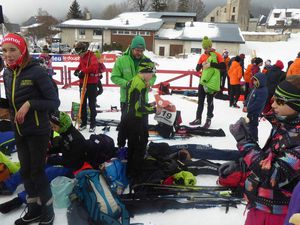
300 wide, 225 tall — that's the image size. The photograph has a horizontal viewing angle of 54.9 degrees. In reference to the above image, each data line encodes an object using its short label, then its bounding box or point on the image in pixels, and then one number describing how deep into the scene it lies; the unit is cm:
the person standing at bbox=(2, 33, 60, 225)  261
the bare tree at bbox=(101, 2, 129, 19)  8619
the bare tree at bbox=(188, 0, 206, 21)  7006
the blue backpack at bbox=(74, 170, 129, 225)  306
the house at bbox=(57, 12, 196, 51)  3782
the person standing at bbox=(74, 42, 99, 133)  603
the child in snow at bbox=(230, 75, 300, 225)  181
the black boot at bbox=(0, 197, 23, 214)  331
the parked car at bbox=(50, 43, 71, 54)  3323
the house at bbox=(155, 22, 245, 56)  3388
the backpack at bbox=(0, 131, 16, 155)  473
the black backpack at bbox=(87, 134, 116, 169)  405
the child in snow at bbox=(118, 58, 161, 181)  394
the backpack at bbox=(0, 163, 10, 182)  371
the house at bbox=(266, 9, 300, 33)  6019
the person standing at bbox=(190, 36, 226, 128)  640
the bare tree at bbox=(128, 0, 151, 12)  6134
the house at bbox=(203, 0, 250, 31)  6456
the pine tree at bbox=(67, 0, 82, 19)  5999
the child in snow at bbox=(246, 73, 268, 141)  509
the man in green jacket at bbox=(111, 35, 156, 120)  481
